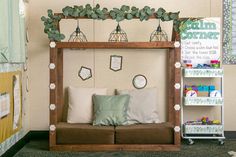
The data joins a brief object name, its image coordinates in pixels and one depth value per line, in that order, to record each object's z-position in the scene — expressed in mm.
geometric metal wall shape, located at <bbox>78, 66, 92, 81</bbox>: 5309
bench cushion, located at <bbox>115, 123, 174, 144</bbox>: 4516
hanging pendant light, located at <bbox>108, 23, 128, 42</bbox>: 5180
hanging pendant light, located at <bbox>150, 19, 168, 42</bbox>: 5223
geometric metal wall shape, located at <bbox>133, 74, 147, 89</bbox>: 5293
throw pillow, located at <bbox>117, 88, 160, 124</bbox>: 5039
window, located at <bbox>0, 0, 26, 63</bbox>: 3607
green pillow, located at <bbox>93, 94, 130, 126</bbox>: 4792
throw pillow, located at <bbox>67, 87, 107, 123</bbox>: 5023
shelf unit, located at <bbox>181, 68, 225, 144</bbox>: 4863
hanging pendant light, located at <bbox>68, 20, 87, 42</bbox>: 5253
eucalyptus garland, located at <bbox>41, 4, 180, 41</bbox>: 4551
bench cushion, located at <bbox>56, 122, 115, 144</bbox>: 4512
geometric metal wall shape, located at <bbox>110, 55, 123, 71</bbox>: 5289
